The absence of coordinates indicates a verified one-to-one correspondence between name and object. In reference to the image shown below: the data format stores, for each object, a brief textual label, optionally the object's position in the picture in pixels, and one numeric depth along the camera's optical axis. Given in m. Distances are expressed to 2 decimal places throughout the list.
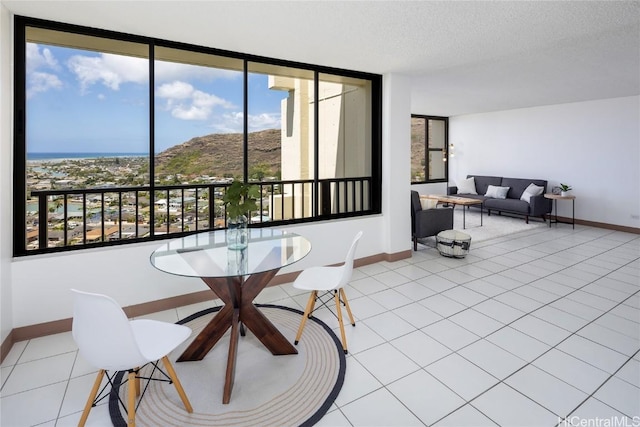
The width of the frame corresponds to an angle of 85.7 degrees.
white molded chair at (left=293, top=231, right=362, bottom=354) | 2.54
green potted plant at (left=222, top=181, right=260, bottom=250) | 2.54
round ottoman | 4.75
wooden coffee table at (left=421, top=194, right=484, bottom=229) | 6.93
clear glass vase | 2.62
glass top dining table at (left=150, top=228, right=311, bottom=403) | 2.19
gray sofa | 7.11
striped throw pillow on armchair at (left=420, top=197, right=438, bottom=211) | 5.50
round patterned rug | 1.88
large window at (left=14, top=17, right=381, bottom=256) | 2.88
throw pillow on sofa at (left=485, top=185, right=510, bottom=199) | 7.93
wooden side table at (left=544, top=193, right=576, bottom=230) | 6.76
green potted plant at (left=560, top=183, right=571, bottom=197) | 6.89
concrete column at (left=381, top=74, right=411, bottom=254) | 4.53
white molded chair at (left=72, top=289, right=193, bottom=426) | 1.55
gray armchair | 5.24
